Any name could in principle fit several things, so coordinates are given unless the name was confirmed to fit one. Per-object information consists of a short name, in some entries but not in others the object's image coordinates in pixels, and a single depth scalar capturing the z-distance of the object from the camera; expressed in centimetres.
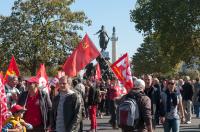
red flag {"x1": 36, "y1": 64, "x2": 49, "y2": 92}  1178
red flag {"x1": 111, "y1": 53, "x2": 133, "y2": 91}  1334
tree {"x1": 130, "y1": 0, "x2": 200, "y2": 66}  4644
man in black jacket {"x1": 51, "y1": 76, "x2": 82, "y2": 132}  856
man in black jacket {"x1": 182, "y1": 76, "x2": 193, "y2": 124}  2106
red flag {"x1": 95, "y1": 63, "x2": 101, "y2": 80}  2295
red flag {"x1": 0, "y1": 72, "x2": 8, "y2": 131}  827
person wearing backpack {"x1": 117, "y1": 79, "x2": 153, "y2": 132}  845
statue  3457
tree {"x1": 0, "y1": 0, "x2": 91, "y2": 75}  5025
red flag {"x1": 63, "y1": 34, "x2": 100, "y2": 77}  1375
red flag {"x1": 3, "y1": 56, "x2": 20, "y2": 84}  1487
